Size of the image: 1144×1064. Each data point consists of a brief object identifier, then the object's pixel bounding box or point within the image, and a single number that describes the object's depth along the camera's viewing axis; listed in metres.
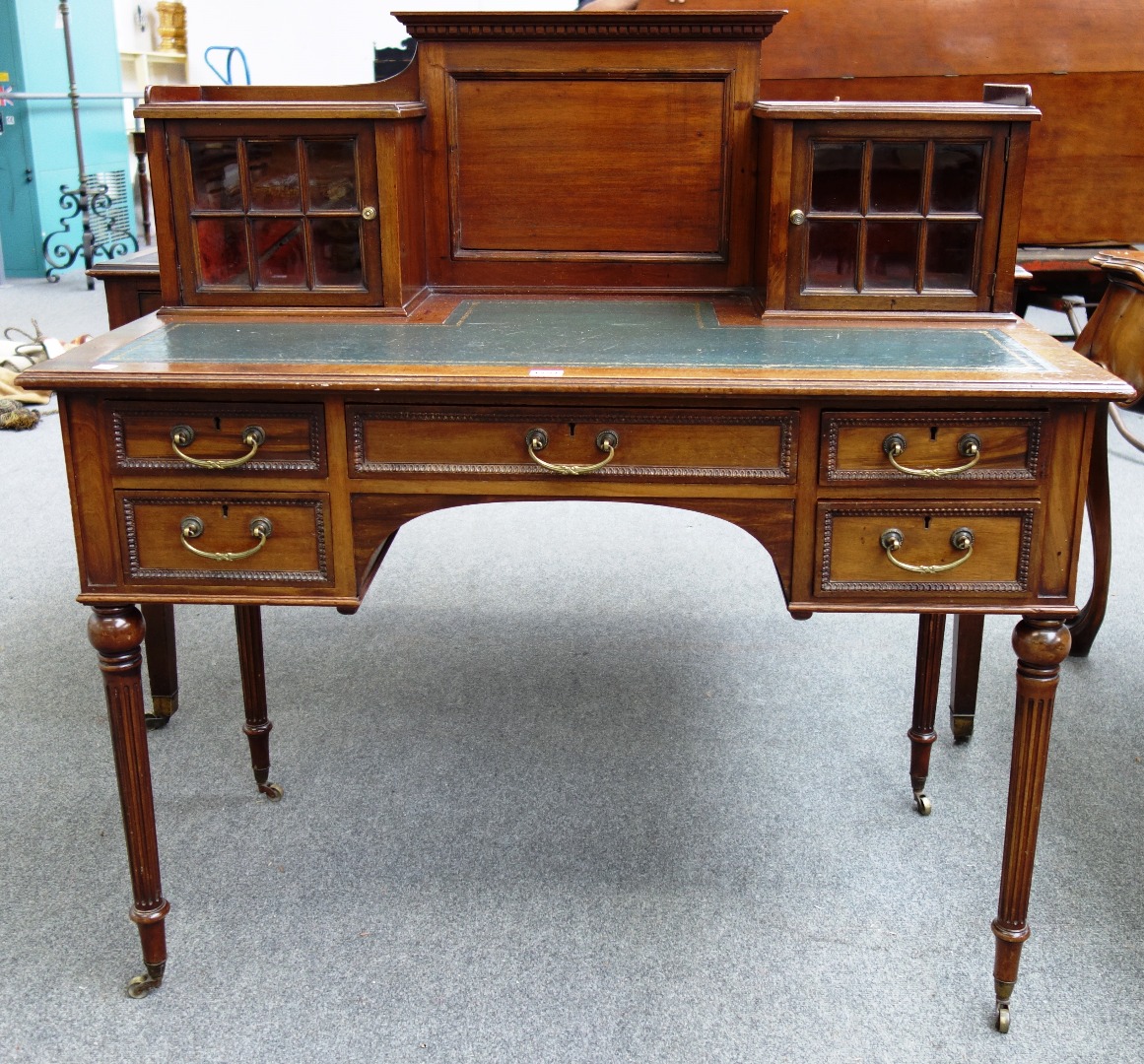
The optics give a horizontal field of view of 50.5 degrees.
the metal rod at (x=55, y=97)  7.68
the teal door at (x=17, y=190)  8.16
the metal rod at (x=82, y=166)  7.36
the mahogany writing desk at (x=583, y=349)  1.66
